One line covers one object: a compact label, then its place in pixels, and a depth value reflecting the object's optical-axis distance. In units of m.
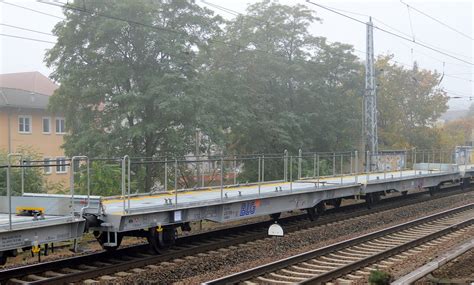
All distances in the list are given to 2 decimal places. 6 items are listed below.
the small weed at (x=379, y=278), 6.71
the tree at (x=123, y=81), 25.02
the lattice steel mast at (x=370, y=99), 28.36
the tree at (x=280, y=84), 31.50
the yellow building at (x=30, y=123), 38.72
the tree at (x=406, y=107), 43.69
